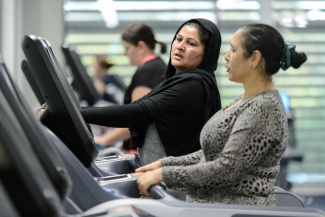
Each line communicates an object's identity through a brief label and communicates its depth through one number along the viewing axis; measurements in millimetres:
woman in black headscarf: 4043
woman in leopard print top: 3111
